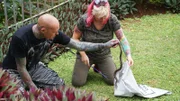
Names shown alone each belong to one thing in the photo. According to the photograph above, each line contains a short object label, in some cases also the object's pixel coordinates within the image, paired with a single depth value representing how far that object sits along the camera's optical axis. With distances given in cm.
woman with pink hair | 442
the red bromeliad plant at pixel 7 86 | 242
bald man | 344
